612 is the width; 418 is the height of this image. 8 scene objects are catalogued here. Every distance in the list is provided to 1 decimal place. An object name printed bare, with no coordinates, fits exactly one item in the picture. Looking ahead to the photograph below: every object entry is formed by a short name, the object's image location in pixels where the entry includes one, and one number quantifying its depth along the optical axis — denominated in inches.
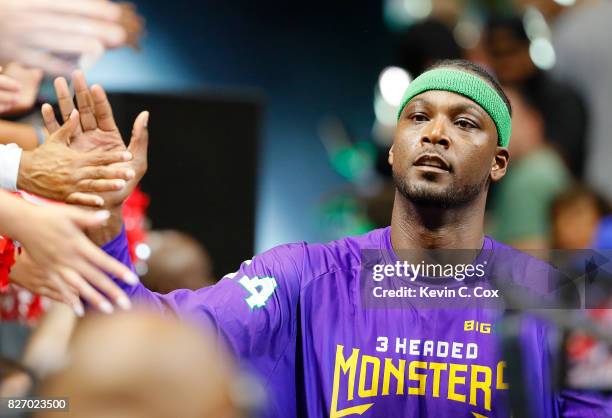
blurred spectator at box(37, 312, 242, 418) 124.5
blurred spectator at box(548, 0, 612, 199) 396.2
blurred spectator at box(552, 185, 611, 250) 370.6
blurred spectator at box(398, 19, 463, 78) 411.5
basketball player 235.6
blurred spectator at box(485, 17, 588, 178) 409.4
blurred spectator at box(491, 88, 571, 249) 390.9
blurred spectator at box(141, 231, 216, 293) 311.0
